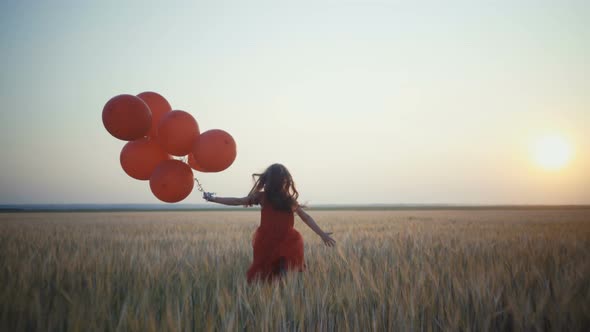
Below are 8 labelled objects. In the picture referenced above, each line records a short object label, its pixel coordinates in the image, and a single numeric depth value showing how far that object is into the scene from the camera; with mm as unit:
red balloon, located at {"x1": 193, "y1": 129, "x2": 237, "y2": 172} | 3361
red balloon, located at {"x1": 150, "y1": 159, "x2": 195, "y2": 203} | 3320
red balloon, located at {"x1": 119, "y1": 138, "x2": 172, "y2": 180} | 3580
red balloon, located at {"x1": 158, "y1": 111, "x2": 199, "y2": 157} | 3422
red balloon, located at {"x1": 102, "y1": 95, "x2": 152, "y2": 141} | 3203
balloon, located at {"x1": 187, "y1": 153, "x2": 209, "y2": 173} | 3793
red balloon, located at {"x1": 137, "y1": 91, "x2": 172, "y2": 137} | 3749
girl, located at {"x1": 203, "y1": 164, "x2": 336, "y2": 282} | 3119
